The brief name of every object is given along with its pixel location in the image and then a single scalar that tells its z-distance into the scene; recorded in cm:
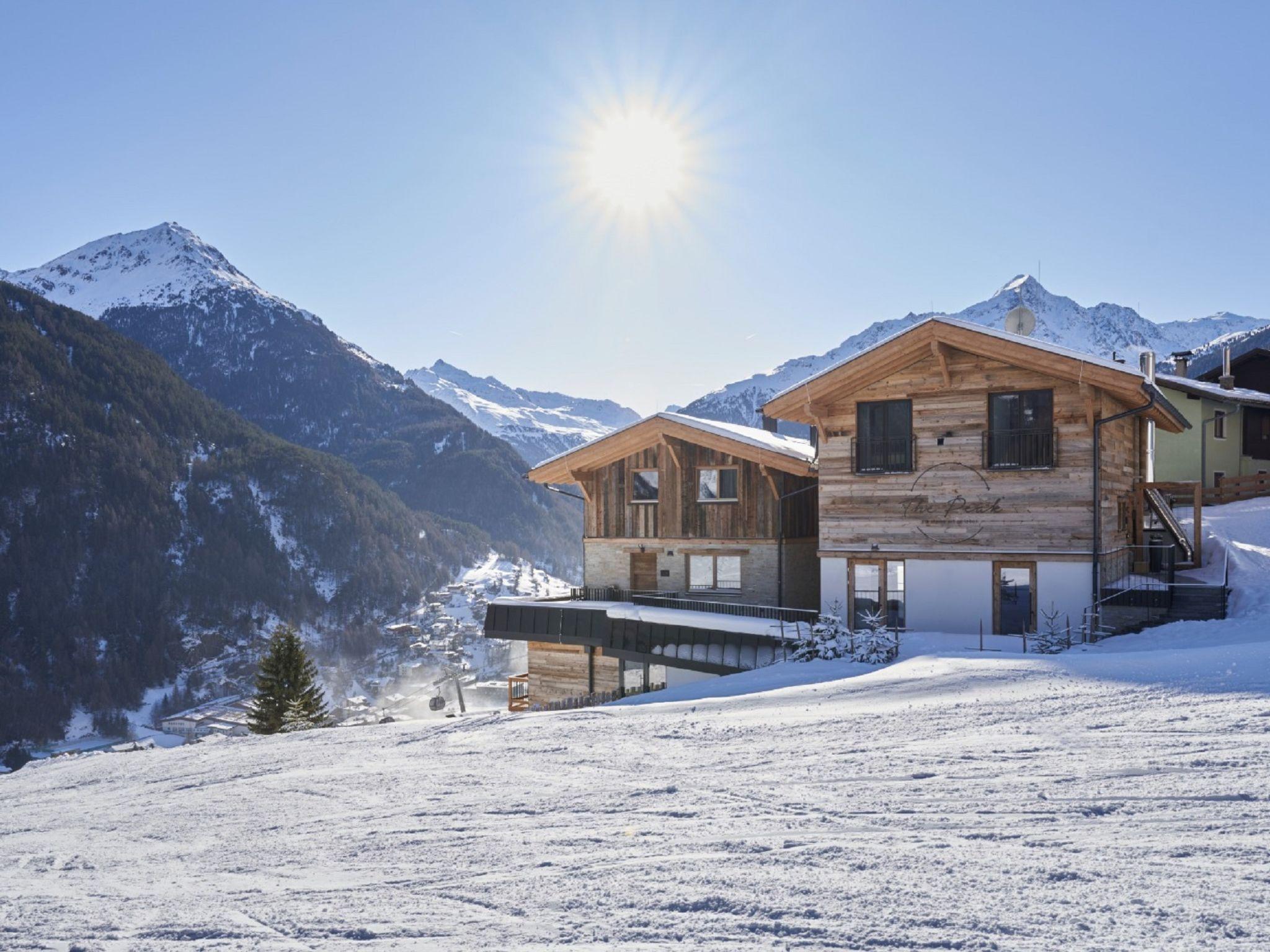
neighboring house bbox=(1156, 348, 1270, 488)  3594
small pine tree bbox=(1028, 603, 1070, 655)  1485
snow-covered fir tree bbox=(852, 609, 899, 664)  1473
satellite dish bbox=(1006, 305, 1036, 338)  2162
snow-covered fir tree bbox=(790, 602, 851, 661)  1561
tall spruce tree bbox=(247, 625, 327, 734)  3775
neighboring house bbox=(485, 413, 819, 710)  2214
